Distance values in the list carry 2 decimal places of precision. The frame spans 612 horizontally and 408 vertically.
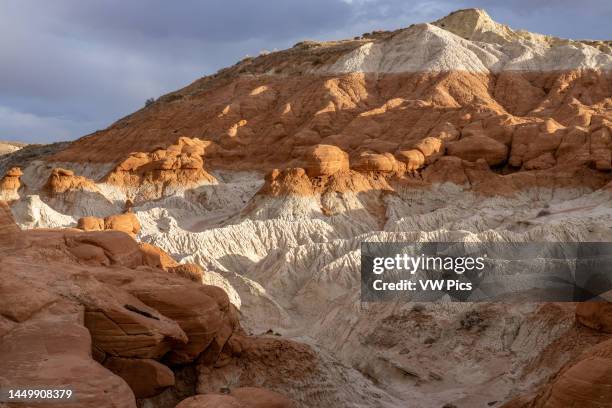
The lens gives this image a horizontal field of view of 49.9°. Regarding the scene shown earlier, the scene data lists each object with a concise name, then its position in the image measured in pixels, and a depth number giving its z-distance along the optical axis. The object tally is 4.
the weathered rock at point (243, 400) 12.54
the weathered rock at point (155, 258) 21.16
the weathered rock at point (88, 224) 32.34
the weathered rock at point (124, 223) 34.94
